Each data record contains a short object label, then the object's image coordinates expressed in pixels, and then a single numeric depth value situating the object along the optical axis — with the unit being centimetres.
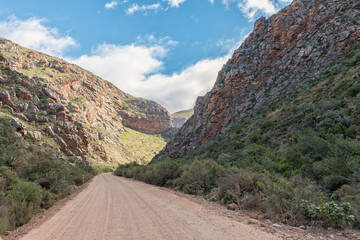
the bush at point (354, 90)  1680
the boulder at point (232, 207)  698
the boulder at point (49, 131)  3981
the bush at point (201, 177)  1130
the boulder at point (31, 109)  3915
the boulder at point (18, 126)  2974
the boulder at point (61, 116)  4757
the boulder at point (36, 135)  3263
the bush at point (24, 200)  661
